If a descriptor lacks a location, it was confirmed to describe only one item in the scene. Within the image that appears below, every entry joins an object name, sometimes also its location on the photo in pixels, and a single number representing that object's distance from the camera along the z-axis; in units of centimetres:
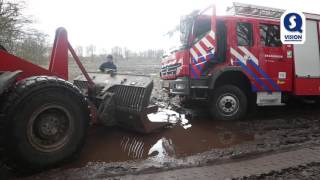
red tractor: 276
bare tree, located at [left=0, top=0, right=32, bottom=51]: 1101
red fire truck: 553
